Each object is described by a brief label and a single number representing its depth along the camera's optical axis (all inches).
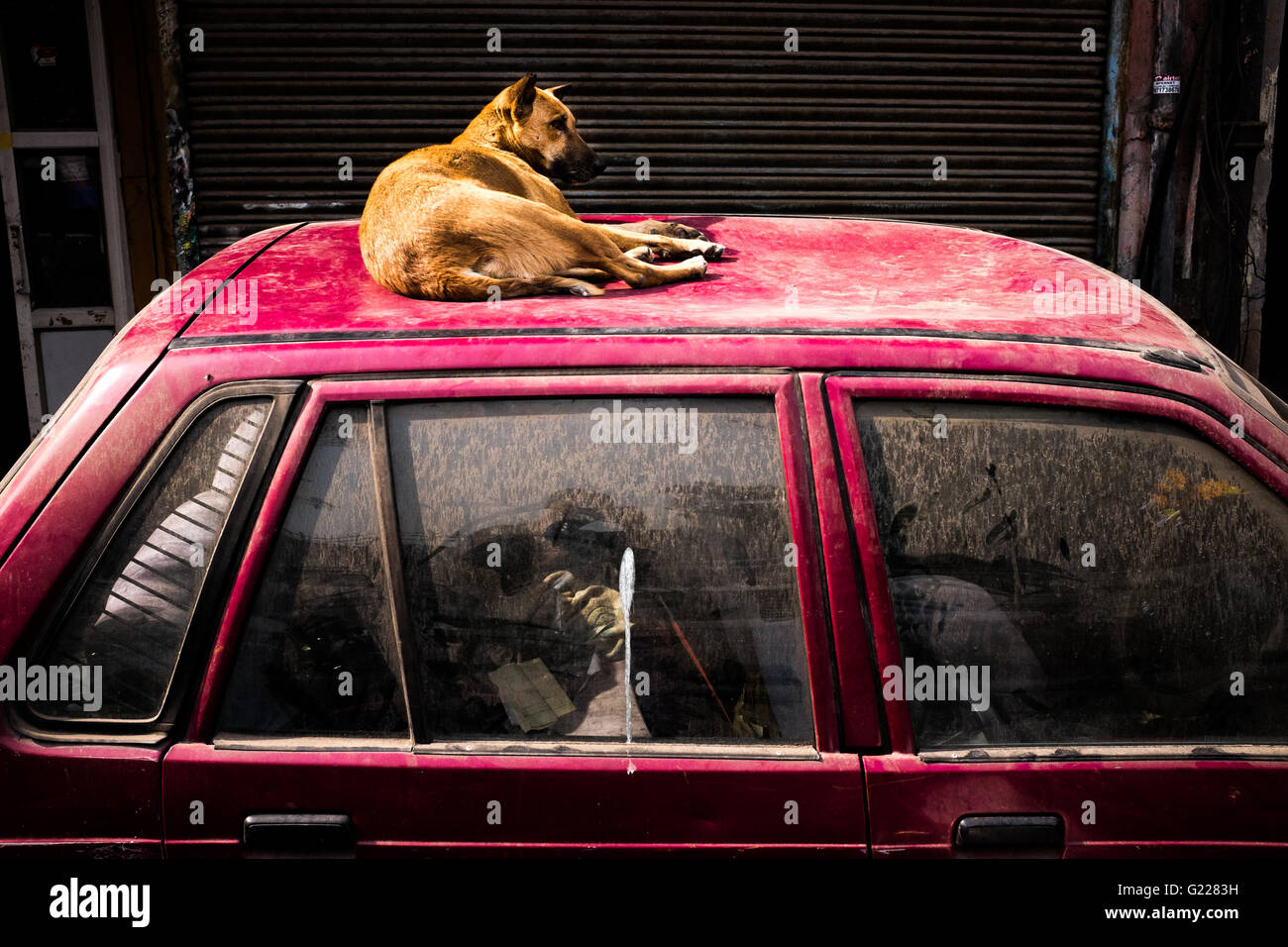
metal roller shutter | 222.5
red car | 62.4
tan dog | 85.2
